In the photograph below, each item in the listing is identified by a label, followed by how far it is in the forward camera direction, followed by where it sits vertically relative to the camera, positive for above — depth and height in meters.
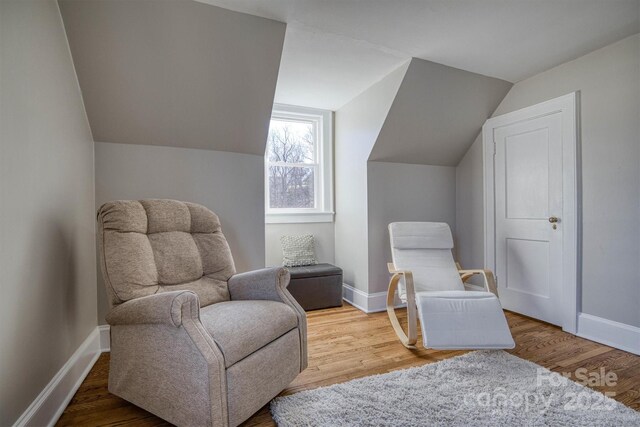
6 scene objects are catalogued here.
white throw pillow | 3.29 -0.42
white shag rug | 1.43 -0.95
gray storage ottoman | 3.02 -0.73
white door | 2.60 -0.06
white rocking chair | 1.95 -0.61
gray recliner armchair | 1.28 -0.51
